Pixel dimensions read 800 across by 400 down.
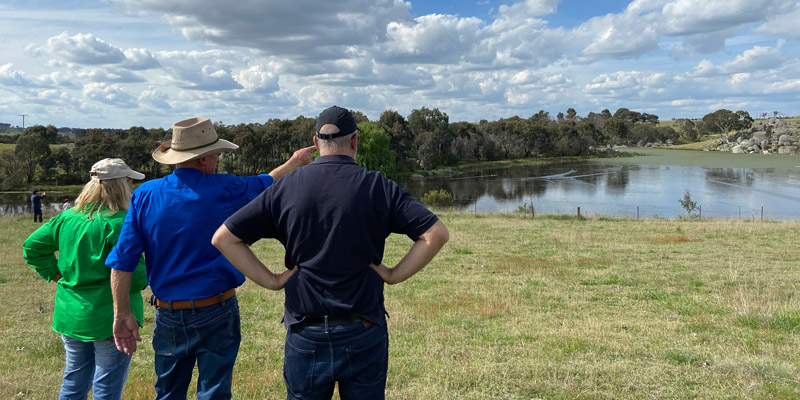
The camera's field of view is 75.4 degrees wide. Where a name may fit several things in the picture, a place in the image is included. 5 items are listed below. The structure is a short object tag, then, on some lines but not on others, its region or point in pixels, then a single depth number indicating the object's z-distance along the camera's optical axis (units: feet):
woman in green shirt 11.87
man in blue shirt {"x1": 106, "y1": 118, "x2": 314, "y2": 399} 11.01
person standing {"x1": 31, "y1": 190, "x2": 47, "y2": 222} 86.53
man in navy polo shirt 8.95
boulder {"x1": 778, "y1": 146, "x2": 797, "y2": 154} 421.87
